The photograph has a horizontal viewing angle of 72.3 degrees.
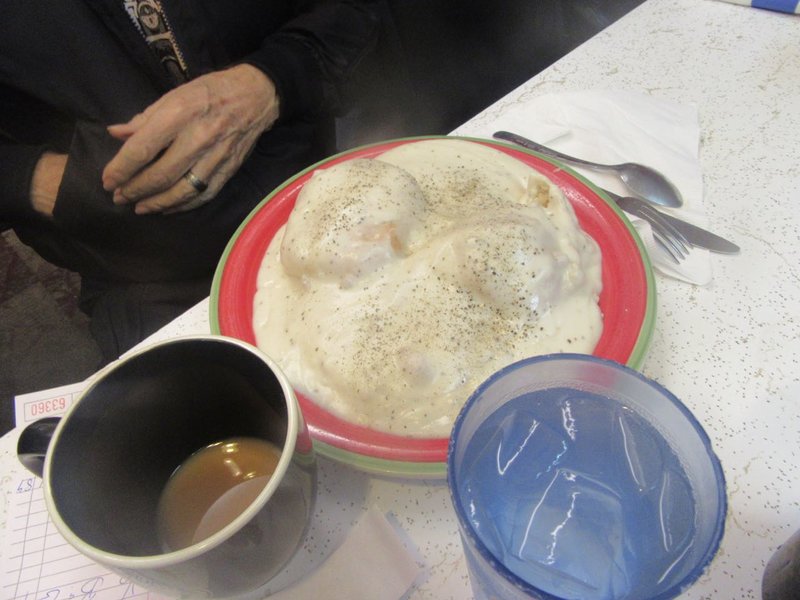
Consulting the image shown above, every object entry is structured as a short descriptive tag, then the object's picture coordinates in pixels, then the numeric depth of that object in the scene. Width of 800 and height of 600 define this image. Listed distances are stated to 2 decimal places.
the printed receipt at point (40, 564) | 0.49
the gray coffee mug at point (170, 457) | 0.35
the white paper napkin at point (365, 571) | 0.46
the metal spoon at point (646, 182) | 0.75
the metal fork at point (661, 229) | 0.68
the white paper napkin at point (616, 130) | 0.81
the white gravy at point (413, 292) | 0.53
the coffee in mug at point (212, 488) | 0.42
